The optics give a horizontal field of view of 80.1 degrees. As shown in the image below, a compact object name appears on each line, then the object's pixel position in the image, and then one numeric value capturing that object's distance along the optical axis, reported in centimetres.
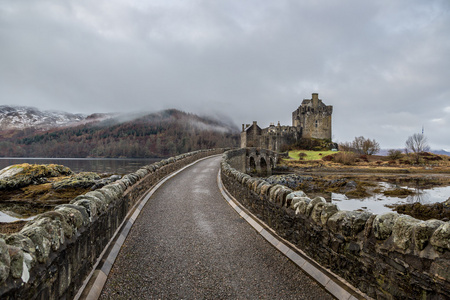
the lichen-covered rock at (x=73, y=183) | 1703
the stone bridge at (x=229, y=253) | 294
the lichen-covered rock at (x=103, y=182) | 1546
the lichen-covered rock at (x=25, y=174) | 1830
